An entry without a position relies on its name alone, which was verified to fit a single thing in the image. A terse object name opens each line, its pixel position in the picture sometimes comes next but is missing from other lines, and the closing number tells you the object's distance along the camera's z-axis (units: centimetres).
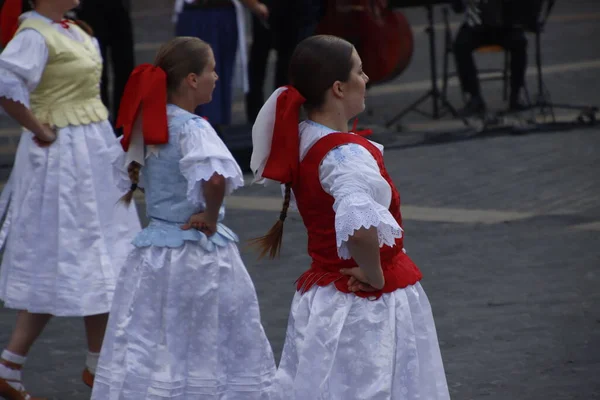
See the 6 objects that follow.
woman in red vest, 725
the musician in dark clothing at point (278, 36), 2087
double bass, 2183
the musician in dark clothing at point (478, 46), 2412
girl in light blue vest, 866
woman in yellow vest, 1032
